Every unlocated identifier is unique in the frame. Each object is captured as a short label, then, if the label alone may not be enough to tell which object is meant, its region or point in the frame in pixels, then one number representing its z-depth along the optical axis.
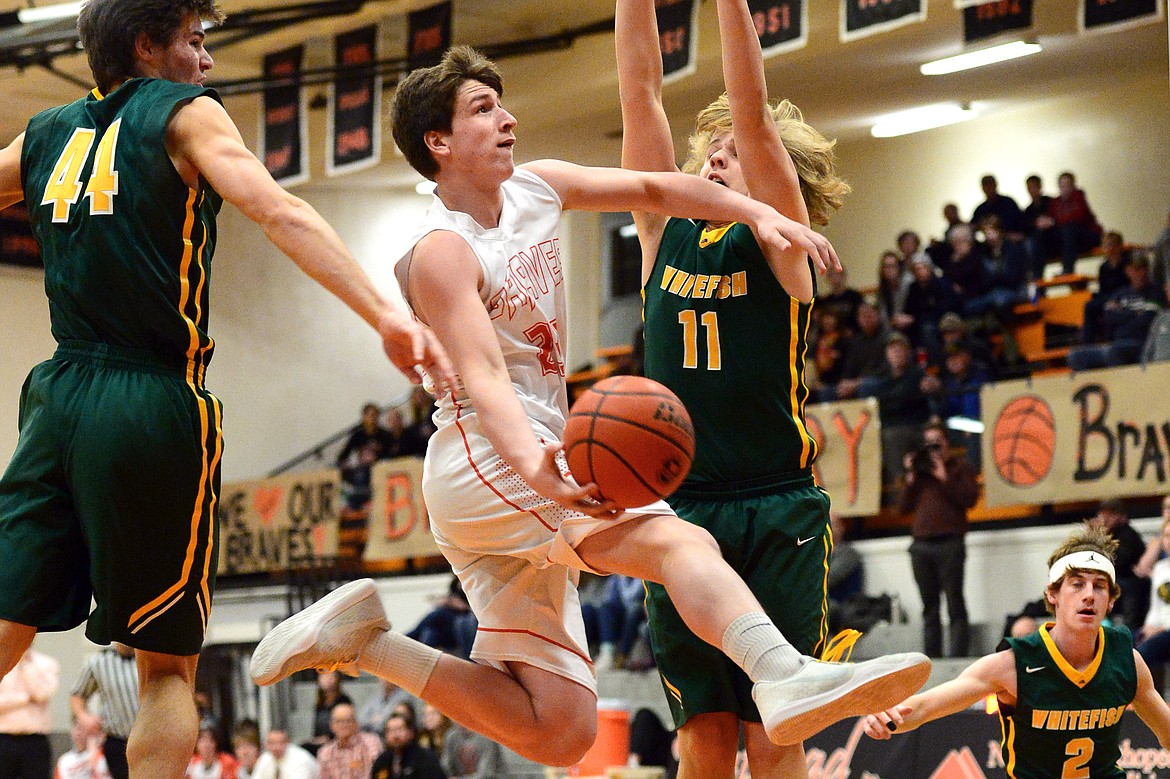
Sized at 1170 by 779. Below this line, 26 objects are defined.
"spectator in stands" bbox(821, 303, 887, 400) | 13.96
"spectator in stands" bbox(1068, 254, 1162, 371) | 11.70
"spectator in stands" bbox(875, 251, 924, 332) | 15.34
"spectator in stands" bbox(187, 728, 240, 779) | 12.86
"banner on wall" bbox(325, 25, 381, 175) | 14.23
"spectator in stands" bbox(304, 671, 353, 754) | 13.04
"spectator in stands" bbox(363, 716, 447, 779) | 11.31
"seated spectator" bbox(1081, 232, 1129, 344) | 13.34
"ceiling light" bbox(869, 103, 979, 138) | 17.59
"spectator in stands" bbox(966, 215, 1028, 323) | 14.30
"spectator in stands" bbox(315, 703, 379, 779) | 12.17
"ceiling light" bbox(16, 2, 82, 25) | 12.12
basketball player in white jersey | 3.46
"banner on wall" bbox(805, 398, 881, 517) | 11.91
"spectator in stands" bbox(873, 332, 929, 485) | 11.89
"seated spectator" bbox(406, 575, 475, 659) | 13.64
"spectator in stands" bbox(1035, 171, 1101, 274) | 14.98
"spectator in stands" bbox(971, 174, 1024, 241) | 15.34
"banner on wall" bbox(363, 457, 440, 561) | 15.51
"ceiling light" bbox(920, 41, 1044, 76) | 14.84
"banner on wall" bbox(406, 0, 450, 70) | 14.22
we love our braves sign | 16.62
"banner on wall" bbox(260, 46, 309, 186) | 14.70
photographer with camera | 10.83
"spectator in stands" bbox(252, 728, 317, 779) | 12.10
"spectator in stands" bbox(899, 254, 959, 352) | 14.46
